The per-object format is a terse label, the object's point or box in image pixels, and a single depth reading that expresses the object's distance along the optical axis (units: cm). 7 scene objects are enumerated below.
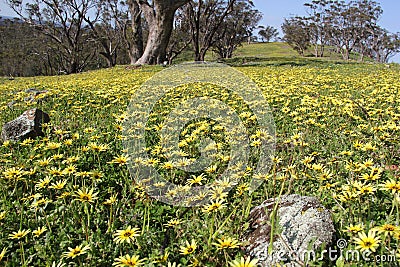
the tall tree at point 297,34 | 6047
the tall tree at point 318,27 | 5546
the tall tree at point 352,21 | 5194
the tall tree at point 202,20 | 2450
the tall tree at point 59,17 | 3130
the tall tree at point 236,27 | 4659
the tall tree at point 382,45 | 5784
